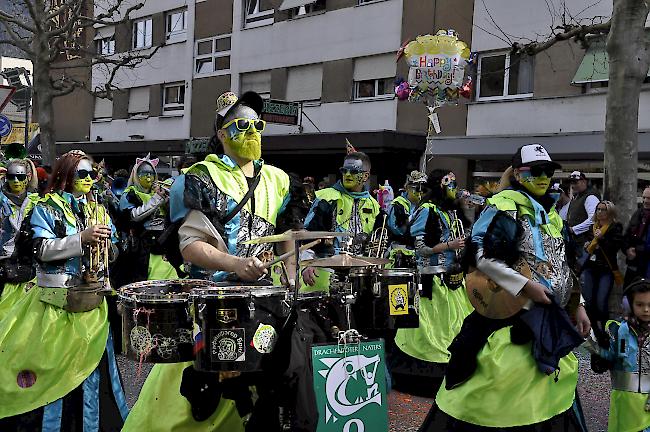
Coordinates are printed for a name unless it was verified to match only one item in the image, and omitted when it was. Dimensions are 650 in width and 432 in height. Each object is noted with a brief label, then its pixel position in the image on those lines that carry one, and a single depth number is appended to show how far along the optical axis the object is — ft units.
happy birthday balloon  31.07
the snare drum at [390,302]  15.93
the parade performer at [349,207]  23.85
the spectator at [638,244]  28.45
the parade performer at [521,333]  12.82
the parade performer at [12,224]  22.02
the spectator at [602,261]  29.60
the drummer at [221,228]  11.66
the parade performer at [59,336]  15.34
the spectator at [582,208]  34.73
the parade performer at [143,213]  30.55
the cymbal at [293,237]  10.48
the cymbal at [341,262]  11.84
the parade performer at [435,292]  23.47
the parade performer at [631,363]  14.79
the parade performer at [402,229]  25.85
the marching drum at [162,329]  10.69
